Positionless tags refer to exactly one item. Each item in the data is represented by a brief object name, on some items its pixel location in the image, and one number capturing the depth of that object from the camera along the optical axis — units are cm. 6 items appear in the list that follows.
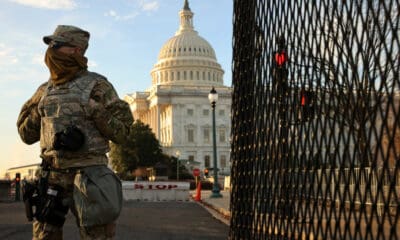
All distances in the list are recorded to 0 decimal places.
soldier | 442
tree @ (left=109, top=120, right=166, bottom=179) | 7406
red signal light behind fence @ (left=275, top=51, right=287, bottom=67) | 500
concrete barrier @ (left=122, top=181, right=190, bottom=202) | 3114
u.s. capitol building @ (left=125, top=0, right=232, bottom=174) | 12050
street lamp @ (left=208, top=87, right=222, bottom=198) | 2967
